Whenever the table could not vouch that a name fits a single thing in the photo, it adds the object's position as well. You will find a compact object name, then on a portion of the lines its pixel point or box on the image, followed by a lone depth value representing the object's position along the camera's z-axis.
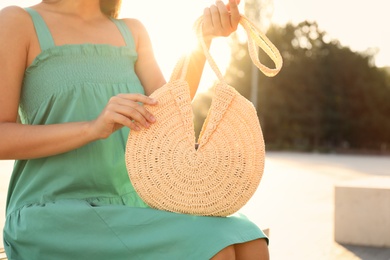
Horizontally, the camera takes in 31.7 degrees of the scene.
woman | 1.62
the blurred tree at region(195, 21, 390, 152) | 39.38
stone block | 6.15
